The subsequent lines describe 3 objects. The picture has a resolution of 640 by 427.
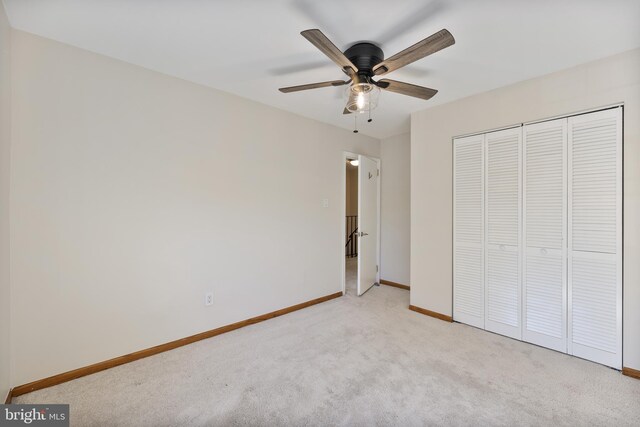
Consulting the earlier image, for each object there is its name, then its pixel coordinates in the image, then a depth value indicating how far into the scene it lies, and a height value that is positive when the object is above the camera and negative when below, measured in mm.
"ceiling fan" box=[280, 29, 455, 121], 1461 +885
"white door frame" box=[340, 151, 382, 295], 3863 -60
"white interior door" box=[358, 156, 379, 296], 3770 -216
